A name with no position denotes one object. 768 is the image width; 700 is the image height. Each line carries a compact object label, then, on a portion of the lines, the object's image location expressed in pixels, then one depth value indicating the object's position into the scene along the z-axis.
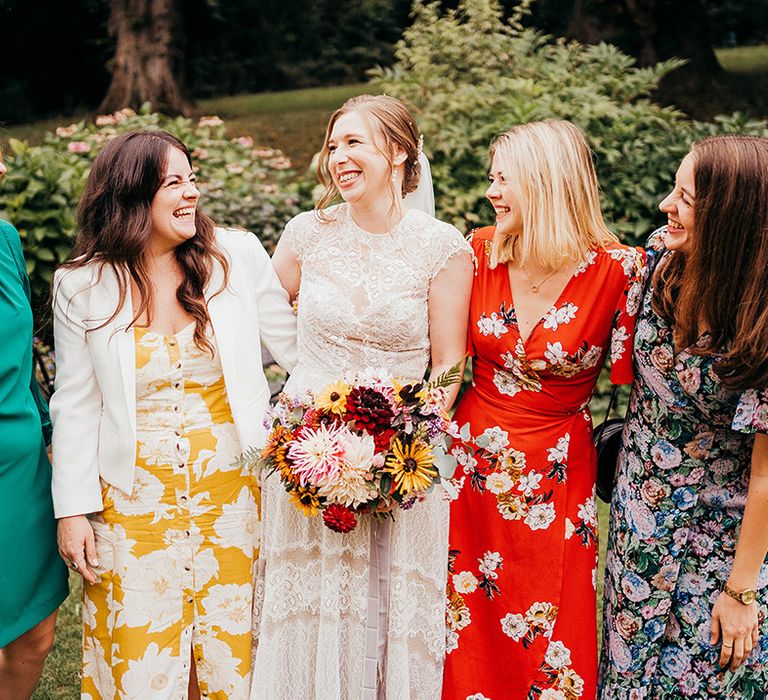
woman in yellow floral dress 3.07
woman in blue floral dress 2.66
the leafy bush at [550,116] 7.46
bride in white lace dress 3.30
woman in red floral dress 3.18
